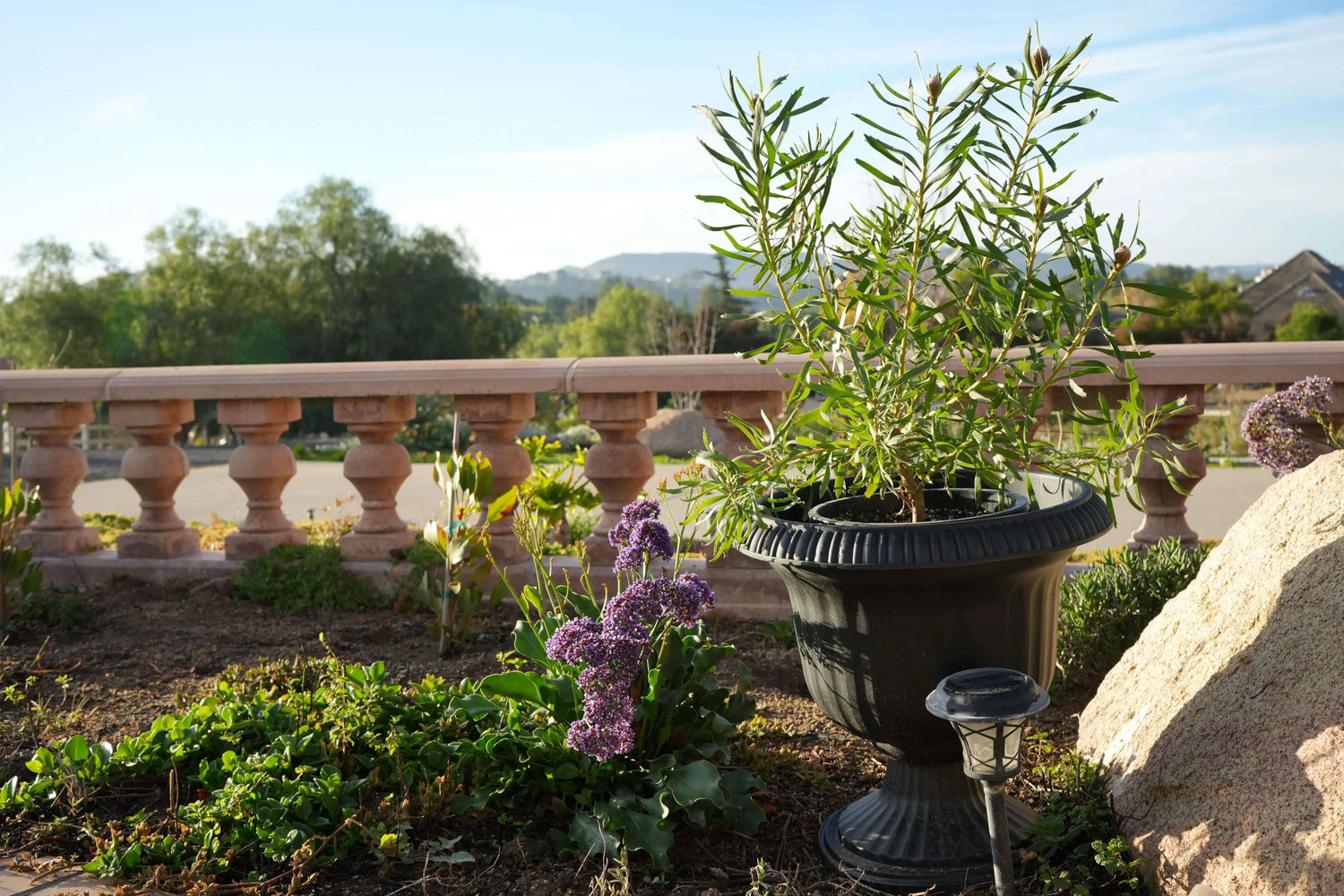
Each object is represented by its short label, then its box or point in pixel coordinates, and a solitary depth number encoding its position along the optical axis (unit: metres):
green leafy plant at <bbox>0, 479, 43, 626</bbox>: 4.27
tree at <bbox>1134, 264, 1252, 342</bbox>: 30.32
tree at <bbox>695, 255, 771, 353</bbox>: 30.31
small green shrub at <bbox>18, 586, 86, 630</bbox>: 4.33
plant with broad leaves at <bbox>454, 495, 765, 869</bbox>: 2.35
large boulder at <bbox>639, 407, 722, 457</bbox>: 18.34
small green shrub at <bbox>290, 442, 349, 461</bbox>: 20.25
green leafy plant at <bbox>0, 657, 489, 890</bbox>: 2.42
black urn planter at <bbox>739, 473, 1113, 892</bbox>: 2.24
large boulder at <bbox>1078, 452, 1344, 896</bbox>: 2.04
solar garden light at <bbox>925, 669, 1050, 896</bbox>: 2.01
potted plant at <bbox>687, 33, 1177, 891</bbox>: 2.22
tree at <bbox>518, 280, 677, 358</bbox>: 48.67
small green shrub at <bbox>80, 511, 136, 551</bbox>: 7.80
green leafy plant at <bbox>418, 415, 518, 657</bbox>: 3.86
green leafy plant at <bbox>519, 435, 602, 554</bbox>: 5.41
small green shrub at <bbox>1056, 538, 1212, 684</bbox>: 3.36
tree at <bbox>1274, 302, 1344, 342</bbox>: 32.50
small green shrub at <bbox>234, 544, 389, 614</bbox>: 4.56
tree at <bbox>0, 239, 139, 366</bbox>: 39.53
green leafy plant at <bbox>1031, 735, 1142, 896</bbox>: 2.23
